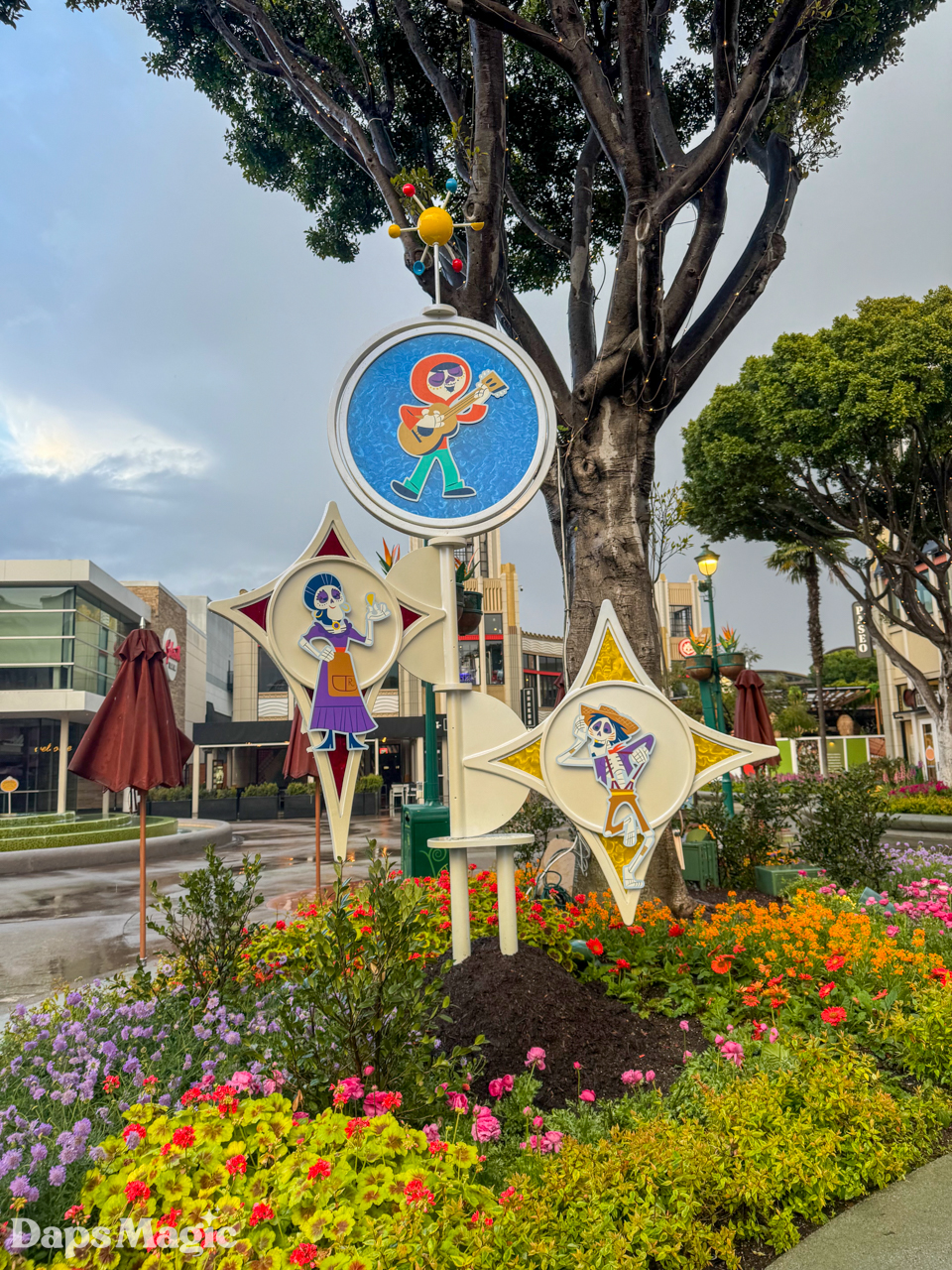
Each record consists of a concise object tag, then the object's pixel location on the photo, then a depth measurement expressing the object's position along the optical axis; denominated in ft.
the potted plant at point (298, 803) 93.97
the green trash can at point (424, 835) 24.72
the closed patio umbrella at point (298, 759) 23.71
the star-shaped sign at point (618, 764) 14.05
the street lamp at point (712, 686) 35.12
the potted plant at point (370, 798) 91.71
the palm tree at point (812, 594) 97.09
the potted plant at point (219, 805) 93.76
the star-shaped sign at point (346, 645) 13.99
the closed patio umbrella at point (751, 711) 31.30
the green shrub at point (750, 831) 25.31
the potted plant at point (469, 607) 24.07
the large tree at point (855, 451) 47.67
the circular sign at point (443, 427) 14.65
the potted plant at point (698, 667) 34.04
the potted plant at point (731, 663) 37.11
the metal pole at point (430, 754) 30.86
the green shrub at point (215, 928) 13.16
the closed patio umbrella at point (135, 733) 18.45
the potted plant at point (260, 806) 92.99
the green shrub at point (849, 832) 23.81
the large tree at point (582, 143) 19.70
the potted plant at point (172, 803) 94.22
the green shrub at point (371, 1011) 8.96
